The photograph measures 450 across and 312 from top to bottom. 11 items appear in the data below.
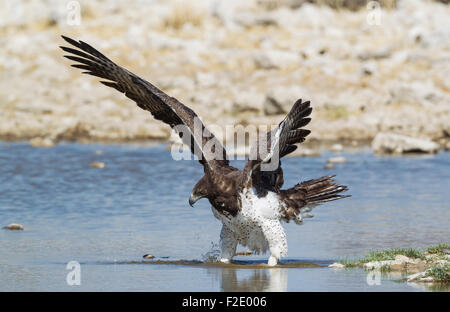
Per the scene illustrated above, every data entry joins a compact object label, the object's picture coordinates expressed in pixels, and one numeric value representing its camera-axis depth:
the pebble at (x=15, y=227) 10.34
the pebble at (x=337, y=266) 8.30
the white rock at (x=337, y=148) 16.56
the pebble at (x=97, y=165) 15.05
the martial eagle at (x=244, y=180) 8.31
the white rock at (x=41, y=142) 17.09
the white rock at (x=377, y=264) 8.12
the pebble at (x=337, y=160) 15.18
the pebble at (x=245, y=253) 9.52
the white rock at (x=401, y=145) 16.00
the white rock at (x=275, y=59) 20.17
